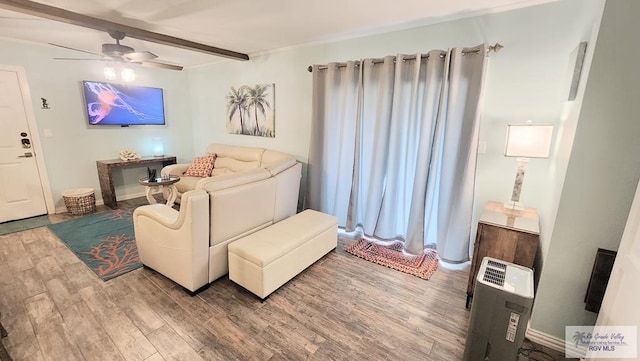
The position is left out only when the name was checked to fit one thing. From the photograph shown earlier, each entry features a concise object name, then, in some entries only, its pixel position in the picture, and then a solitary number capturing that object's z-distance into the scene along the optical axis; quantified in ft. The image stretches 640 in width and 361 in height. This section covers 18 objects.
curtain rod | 7.67
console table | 13.72
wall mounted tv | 13.66
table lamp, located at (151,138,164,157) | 16.46
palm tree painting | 13.69
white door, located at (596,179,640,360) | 3.79
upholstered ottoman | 7.08
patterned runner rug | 8.89
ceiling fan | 9.28
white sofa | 6.98
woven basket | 12.76
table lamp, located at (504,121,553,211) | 6.21
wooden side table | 6.03
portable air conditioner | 4.59
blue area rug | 8.71
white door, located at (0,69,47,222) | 11.48
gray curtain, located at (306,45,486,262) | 8.40
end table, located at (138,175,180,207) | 11.64
